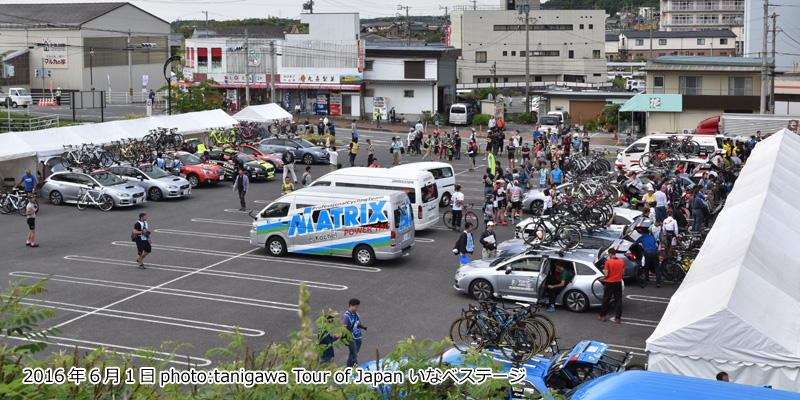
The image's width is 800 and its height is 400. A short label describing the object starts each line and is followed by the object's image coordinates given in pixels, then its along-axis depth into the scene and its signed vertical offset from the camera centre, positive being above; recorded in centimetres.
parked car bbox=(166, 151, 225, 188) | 3491 -171
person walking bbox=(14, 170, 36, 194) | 3000 -172
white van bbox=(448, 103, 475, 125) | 6299 +125
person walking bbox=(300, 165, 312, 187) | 3234 -185
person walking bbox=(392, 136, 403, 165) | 4091 -94
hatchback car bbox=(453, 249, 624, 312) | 1789 -335
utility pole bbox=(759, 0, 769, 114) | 4644 +238
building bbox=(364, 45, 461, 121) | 6525 +424
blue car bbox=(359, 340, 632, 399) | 1238 -370
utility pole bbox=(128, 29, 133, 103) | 8431 +696
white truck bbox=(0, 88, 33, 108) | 7119 +320
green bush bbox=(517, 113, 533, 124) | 6506 +89
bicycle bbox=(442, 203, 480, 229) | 2692 -291
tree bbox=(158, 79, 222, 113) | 5603 +242
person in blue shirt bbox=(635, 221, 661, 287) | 1998 -299
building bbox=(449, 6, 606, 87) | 9556 +1011
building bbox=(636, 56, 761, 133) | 5084 +216
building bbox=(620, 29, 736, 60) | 11569 +1229
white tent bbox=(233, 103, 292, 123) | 4950 +111
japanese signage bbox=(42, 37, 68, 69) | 8194 +824
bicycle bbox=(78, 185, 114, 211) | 2978 -244
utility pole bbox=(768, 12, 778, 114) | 5122 +200
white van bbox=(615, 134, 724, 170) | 3622 -84
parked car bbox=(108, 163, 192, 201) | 3175 -188
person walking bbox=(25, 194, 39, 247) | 2386 -248
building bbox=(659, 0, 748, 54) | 12594 +1782
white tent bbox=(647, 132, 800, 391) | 1136 -275
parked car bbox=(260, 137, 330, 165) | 4128 -100
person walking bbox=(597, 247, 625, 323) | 1697 -323
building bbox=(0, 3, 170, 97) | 8194 +935
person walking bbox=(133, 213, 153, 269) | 2144 -275
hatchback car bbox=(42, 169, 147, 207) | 2994 -197
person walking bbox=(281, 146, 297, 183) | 3986 -124
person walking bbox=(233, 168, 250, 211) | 2930 -190
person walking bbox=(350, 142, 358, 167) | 3894 -95
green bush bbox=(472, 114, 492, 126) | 6244 +84
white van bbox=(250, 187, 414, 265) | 2156 -255
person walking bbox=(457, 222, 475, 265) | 2009 -287
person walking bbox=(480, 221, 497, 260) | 2103 -289
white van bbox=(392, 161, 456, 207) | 2948 -178
